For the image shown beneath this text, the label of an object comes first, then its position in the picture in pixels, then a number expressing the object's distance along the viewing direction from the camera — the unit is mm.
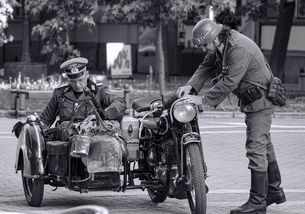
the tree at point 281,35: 34262
